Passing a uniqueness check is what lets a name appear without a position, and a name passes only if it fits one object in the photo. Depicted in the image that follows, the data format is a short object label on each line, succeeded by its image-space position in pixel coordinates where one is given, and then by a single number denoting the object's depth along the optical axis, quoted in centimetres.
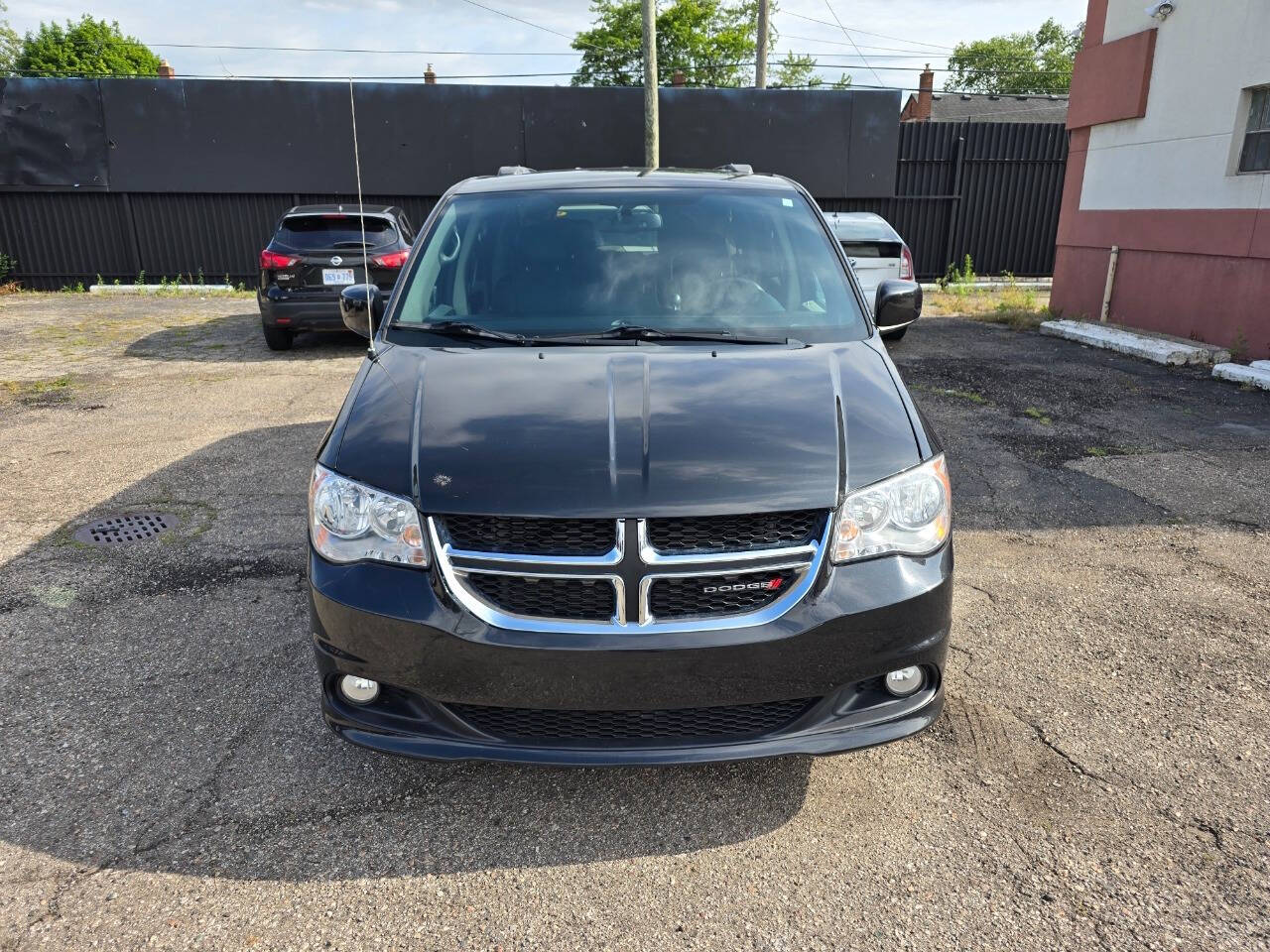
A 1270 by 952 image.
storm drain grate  484
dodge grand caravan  234
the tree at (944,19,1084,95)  6844
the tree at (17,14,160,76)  5722
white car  1044
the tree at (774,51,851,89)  5925
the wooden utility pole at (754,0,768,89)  2152
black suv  996
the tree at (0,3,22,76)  4889
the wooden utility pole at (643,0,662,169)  1596
